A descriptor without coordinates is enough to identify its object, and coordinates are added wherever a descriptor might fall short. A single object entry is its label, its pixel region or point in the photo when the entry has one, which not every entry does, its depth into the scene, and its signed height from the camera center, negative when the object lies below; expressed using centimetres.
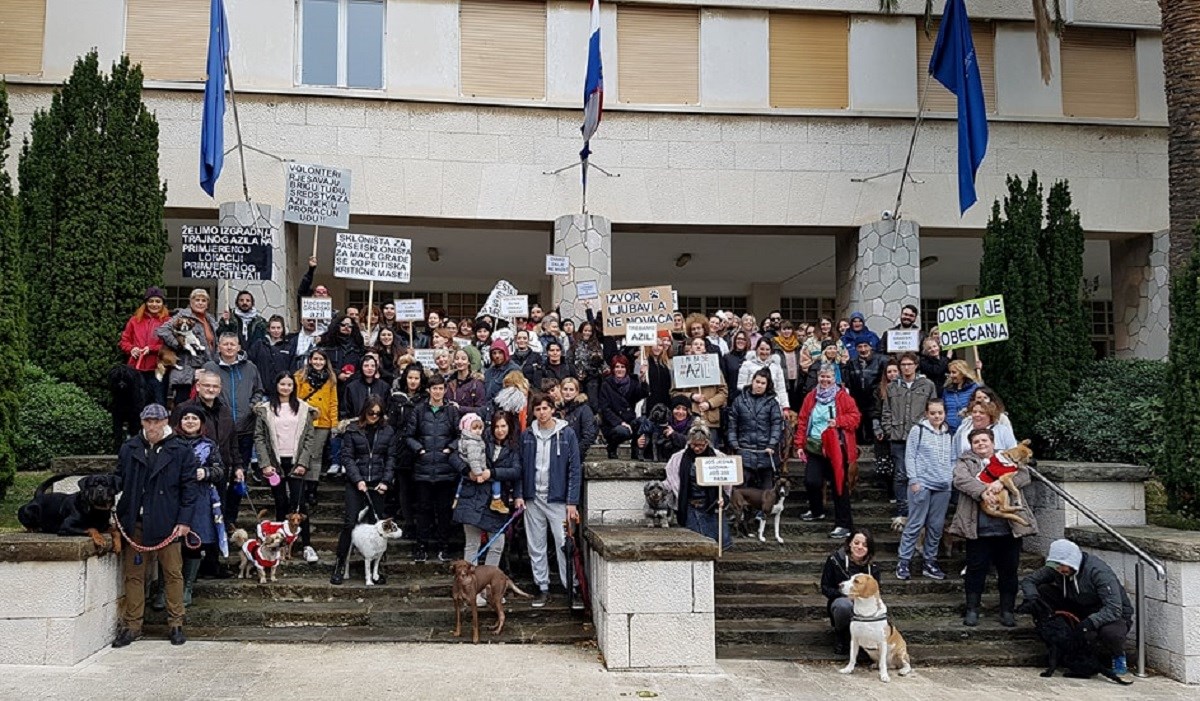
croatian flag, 1335 +465
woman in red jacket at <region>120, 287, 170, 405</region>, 976 +62
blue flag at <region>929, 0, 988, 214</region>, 1379 +469
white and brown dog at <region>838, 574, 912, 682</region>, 731 -175
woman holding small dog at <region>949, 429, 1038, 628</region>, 828 -111
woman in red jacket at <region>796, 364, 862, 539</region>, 953 -36
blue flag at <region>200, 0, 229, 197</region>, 1262 +401
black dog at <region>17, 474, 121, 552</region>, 733 -89
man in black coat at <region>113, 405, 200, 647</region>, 757 -77
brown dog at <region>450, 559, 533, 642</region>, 773 -152
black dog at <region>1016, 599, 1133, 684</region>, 762 -193
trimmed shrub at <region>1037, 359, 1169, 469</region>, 1061 -9
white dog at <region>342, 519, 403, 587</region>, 836 -120
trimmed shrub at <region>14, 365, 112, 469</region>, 1029 -32
